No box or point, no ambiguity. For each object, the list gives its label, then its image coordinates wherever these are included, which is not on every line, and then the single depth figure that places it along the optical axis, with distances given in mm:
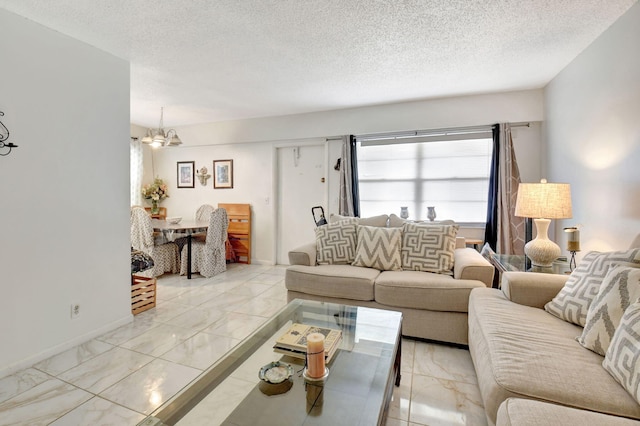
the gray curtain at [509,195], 3605
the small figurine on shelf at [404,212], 4059
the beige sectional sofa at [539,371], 961
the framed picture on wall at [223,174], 5184
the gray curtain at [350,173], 4297
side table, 2219
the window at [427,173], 3861
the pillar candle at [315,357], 1273
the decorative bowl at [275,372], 1269
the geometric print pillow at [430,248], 2607
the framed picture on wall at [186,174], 5445
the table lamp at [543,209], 2189
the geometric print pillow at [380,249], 2730
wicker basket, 2857
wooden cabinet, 5047
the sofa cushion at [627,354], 995
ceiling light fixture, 3878
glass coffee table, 1083
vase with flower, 5305
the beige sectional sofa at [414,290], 2207
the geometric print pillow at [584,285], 1479
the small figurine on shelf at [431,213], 3869
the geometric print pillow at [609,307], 1246
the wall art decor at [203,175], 5305
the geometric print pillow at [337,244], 2924
